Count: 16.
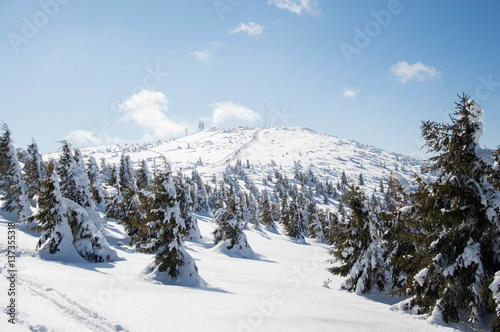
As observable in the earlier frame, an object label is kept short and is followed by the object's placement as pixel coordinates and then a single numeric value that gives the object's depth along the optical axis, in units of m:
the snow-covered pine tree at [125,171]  58.31
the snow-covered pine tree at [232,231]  31.58
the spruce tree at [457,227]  8.45
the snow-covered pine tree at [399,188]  17.64
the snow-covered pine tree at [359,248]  15.55
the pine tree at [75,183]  22.75
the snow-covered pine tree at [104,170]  98.01
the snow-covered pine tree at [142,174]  49.87
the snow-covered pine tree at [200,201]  72.99
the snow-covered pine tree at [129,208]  27.83
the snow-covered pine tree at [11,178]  25.95
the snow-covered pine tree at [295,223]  54.91
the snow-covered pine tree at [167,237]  13.03
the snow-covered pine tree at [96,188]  38.78
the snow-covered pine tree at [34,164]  29.33
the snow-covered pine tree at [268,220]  65.06
